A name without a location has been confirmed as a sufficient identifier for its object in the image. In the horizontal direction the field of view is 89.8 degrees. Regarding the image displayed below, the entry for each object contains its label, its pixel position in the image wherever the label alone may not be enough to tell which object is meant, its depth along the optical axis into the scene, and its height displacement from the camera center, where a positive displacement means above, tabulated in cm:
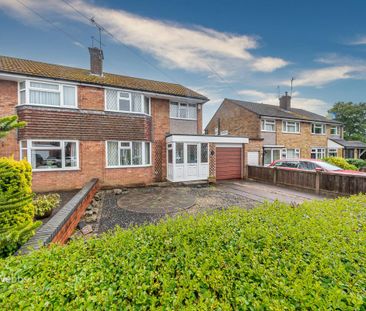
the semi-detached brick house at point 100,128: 894 +119
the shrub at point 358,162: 1991 -157
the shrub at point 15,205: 225 -79
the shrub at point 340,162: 1413 -112
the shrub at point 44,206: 512 -165
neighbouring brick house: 1770 +197
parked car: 986 -105
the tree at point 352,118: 4034 +681
